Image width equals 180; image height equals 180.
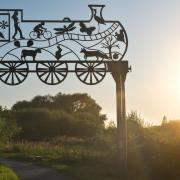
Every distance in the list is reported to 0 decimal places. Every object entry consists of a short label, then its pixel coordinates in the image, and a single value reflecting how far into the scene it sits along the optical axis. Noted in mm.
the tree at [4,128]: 23517
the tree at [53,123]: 54656
